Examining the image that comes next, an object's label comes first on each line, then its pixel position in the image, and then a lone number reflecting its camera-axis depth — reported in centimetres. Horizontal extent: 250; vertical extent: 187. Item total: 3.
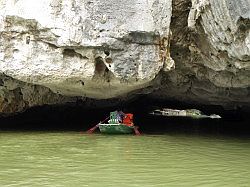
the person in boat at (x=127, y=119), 891
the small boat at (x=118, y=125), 843
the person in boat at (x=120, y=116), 881
